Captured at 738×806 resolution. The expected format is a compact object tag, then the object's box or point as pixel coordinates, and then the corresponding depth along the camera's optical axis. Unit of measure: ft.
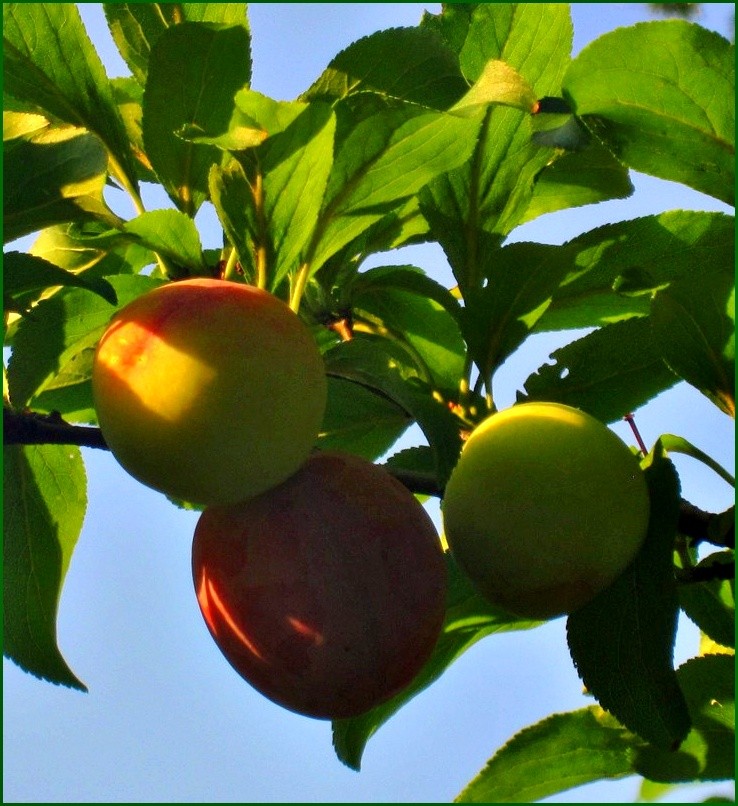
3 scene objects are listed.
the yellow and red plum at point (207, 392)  2.90
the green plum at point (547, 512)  2.96
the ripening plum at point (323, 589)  2.94
